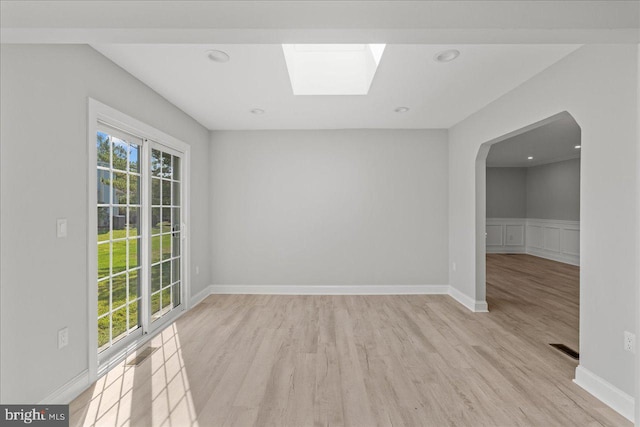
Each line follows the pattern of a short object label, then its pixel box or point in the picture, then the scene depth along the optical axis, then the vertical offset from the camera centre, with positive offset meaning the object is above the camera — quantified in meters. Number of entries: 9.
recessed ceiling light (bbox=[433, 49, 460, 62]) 2.39 +1.25
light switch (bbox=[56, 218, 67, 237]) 2.02 -0.11
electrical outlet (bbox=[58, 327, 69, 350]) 2.03 -0.85
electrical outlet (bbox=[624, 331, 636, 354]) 1.92 -0.83
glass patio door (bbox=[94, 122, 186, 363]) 2.60 -0.26
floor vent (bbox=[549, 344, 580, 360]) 2.74 -1.29
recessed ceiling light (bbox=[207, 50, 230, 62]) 2.42 +1.25
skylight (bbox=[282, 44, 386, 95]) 3.23 +1.51
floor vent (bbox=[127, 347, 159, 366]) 2.62 -1.31
